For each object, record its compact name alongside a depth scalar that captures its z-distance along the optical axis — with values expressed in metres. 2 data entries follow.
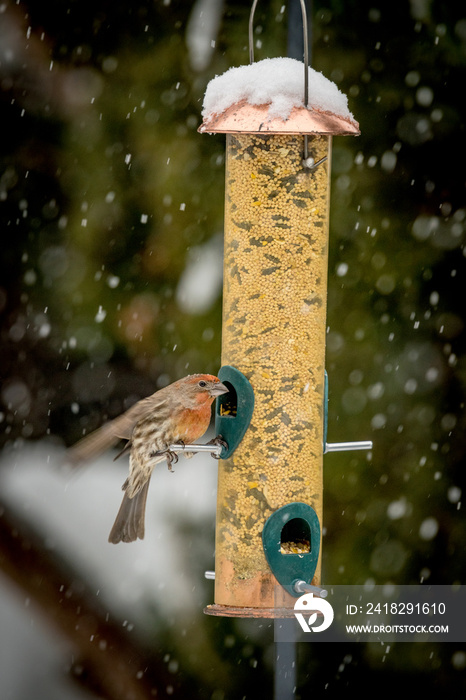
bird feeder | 7.48
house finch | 7.74
